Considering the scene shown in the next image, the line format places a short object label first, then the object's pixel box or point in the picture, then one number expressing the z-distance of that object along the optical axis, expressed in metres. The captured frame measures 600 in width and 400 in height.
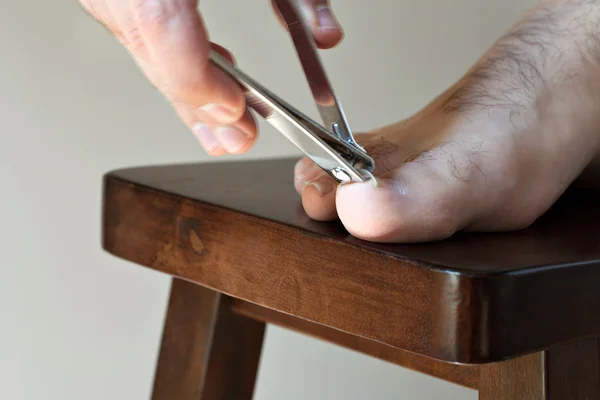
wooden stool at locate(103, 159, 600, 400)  0.64
